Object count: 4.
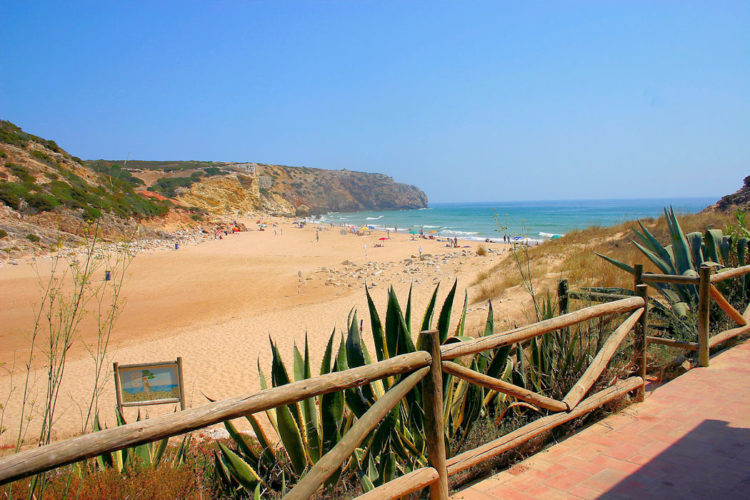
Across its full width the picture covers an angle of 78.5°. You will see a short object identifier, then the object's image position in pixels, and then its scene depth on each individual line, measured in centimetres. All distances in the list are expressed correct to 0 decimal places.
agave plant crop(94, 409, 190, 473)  279
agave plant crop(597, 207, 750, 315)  589
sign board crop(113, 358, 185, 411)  457
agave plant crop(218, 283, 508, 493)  266
